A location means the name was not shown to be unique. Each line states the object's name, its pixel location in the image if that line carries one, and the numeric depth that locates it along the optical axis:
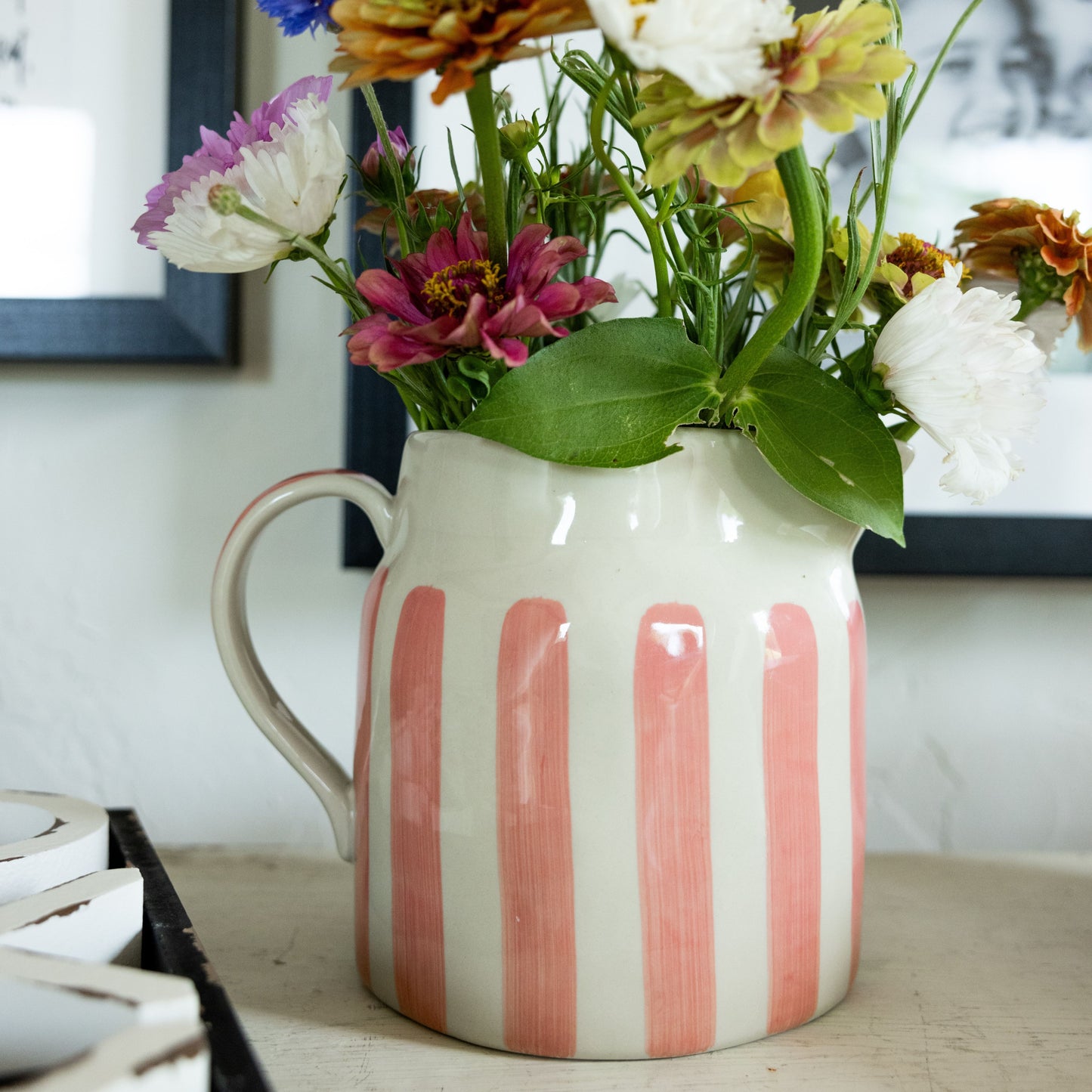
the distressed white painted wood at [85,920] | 0.27
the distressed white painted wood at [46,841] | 0.32
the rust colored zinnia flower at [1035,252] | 0.39
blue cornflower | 0.31
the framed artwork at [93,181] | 0.54
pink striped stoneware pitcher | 0.32
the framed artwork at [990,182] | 0.54
